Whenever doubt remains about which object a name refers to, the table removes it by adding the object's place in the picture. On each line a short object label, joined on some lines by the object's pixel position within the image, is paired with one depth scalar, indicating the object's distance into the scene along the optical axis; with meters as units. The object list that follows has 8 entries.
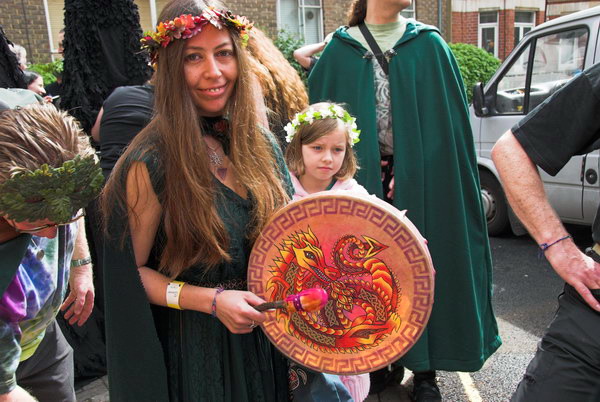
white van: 4.51
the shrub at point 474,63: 12.70
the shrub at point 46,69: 7.94
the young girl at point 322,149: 2.51
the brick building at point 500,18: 16.78
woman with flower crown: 1.47
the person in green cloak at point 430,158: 2.70
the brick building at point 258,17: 10.23
